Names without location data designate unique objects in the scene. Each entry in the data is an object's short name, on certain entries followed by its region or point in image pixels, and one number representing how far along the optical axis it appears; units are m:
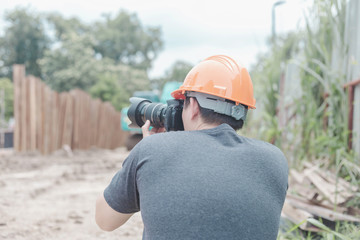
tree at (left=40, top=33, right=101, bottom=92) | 28.58
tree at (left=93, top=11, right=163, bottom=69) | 40.50
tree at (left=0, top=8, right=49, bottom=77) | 35.91
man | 1.36
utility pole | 7.45
